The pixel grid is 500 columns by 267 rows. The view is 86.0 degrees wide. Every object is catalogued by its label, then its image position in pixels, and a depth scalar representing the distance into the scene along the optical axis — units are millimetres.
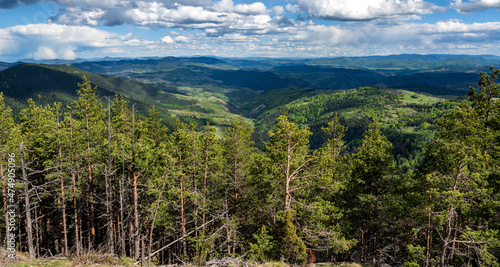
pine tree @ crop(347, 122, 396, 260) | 26328
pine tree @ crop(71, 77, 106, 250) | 27781
